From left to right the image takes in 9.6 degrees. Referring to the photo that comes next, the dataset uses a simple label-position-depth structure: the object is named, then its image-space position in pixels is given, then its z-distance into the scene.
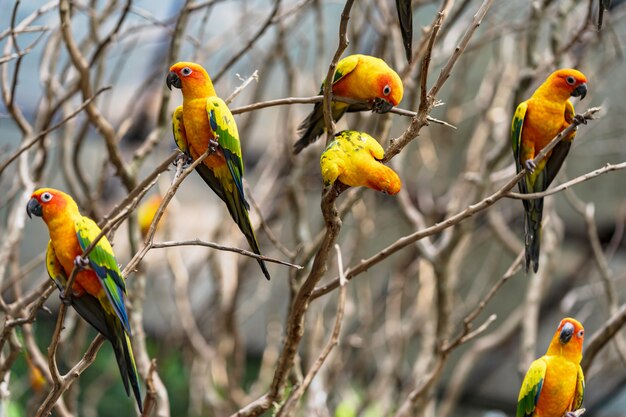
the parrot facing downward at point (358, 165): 4.70
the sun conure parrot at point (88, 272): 4.74
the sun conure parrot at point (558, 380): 4.92
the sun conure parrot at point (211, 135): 4.78
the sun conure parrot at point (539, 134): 4.95
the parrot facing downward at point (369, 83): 4.83
